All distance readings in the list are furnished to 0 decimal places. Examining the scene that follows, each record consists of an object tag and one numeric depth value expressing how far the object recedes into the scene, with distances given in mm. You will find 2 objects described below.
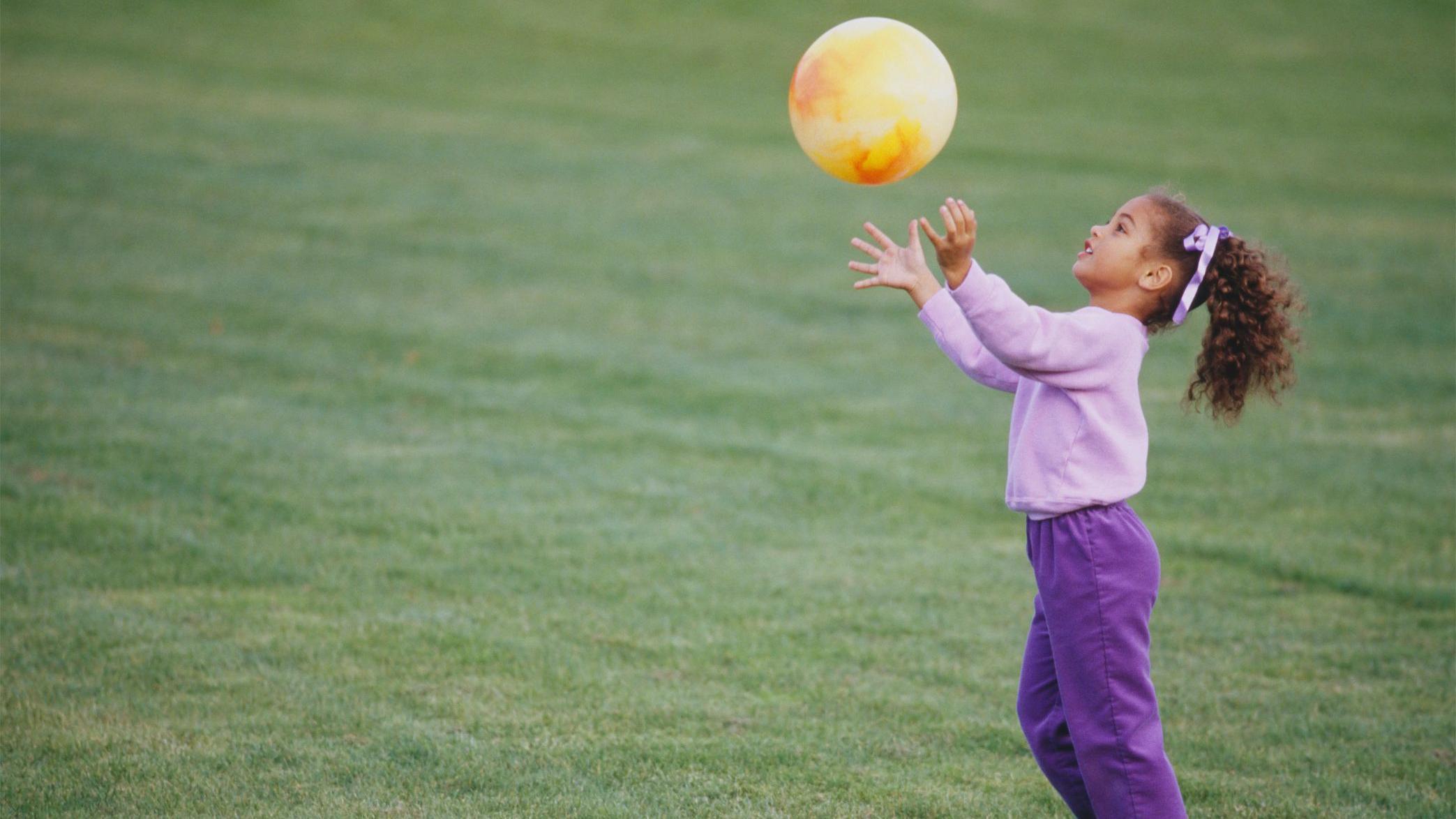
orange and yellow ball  7699
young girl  6777
